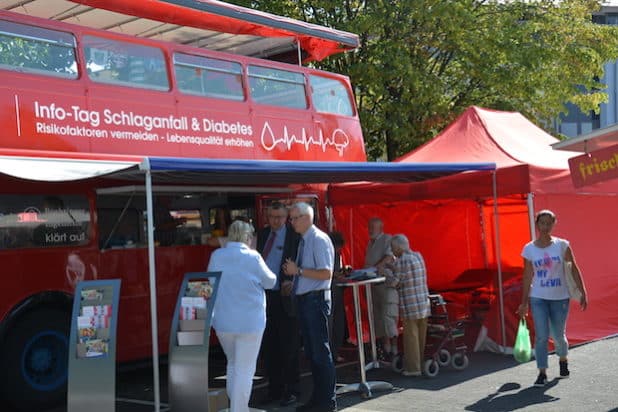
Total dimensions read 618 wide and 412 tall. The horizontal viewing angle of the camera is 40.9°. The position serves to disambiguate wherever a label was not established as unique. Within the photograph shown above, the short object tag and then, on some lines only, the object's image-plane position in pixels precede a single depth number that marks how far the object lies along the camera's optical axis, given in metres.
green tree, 17.56
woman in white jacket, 6.66
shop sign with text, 7.02
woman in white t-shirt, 8.22
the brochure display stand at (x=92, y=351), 6.50
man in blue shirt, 7.26
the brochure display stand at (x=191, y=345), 6.88
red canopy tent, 10.50
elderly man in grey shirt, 9.92
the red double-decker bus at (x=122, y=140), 8.23
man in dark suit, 8.09
